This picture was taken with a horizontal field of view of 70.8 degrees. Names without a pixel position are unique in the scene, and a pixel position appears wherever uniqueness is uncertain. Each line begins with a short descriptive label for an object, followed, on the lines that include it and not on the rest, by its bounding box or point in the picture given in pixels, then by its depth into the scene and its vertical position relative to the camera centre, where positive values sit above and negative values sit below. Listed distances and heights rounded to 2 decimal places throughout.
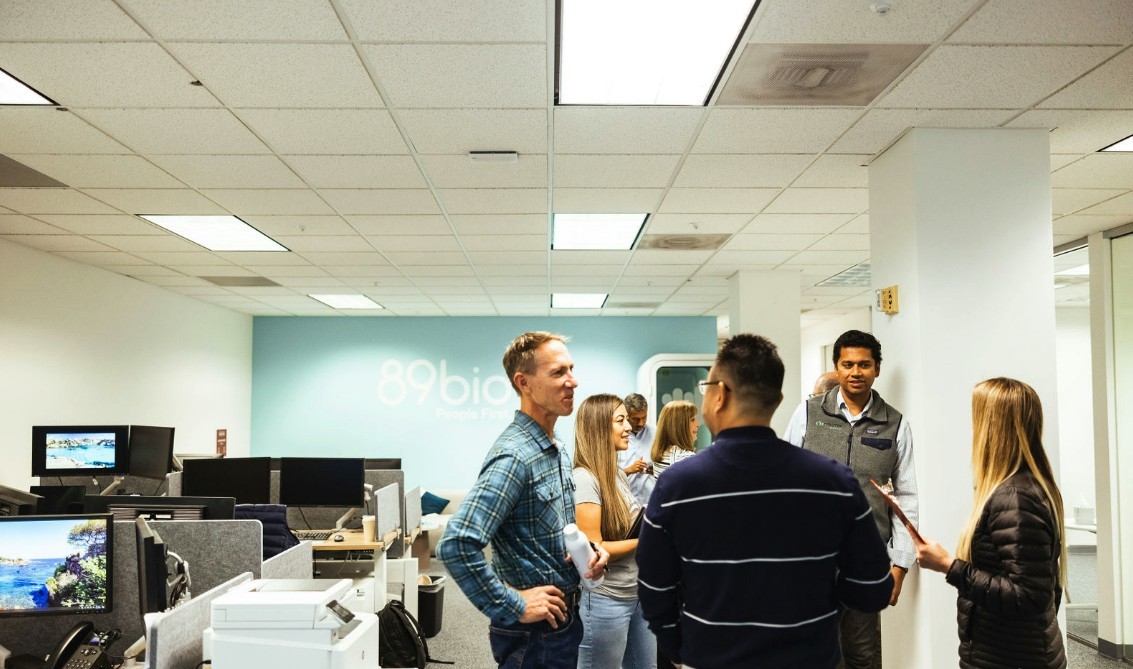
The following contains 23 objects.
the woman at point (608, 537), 2.35 -0.54
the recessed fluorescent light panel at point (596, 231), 4.95 +0.88
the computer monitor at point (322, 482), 5.14 -0.75
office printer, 1.70 -0.58
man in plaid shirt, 1.65 -0.36
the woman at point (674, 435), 3.85 -0.35
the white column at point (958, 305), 3.17 +0.22
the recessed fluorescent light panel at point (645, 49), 2.34 +1.02
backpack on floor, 3.96 -1.38
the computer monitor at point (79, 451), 5.30 -0.55
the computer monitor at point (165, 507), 2.91 -0.51
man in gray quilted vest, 2.92 -0.31
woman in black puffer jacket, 1.86 -0.46
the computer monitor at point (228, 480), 4.94 -0.70
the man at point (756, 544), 1.46 -0.34
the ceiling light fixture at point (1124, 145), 3.47 +0.94
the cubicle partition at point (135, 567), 2.33 -0.60
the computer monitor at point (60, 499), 3.31 -0.58
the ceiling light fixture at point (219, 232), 4.98 +0.91
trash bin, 4.96 -1.52
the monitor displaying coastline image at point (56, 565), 2.27 -0.56
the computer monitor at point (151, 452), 5.12 -0.54
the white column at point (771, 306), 6.72 +0.48
